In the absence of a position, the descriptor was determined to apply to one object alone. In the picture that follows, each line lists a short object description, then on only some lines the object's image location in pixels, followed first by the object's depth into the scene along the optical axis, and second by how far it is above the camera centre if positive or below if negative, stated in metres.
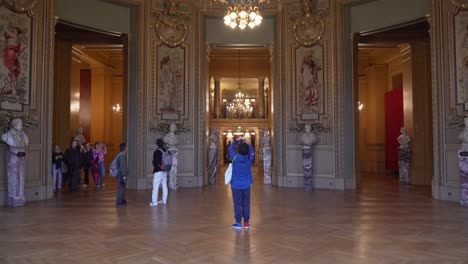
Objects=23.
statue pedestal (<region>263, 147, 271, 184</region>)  11.29 -0.55
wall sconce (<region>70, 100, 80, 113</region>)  12.60 +1.25
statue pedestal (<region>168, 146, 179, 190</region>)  9.95 -0.64
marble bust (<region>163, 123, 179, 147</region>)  9.88 +0.19
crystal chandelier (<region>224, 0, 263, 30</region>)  7.49 +2.44
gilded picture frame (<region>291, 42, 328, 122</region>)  10.22 +1.58
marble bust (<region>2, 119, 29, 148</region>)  7.05 +0.18
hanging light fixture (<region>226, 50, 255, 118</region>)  19.48 +1.81
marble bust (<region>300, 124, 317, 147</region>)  9.84 +0.17
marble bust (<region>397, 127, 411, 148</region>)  11.68 +0.12
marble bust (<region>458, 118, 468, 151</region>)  7.36 +0.10
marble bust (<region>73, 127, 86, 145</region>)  10.85 +0.22
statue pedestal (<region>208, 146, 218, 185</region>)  11.20 -0.54
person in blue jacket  5.29 -0.46
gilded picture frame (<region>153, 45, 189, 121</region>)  10.28 +1.62
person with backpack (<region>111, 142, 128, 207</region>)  7.23 -0.51
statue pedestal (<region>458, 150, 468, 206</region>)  7.34 -0.59
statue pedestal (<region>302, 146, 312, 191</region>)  9.85 -0.51
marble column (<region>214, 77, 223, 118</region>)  19.52 +2.27
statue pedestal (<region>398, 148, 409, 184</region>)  11.64 -0.63
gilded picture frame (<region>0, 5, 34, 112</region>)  7.44 +1.67
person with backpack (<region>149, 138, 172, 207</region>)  7.16 -0.37
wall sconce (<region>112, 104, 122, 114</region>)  16.10 +1.45
